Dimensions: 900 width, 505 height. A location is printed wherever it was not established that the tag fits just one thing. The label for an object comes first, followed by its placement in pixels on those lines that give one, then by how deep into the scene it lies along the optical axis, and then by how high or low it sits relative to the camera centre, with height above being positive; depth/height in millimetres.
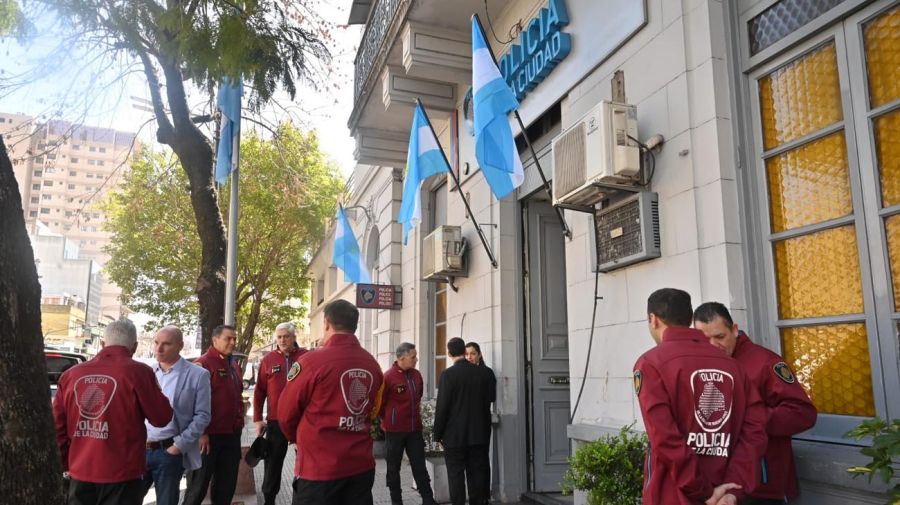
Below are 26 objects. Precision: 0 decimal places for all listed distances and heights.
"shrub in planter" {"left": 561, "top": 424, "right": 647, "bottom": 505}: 4160 -792
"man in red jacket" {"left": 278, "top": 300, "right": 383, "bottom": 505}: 3889 -427
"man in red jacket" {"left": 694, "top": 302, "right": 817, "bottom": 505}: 3096 -246
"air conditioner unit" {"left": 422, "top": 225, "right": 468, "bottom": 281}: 8836 +1347
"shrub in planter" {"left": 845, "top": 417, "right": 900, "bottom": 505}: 2471 -390
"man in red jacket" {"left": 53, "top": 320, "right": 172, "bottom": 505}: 4102 -451
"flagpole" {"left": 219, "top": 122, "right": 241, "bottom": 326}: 8867 +1622
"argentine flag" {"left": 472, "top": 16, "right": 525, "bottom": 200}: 5988 +2012
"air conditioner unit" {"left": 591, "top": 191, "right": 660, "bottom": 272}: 4965 +937
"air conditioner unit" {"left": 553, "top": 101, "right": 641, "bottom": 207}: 4914 +1533
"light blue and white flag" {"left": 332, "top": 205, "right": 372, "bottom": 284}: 11188 +1704
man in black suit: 6523 -766
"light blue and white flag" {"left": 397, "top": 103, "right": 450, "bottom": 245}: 7902 +2295
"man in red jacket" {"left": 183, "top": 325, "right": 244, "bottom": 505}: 6050 -693
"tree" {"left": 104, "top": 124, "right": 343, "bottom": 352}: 20719 +3795
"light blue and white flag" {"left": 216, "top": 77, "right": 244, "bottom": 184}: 9180 +3224
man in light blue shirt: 5145 -547
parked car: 10977 -120
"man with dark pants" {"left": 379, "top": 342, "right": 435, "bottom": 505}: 7152 -768
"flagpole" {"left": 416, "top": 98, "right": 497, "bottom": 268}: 7945 +1368
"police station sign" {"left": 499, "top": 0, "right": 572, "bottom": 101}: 6492 +3252
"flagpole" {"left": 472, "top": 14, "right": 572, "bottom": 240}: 6189 +1272
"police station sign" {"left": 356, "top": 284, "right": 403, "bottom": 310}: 11719 +1019
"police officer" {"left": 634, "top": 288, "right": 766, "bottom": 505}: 2781 -338
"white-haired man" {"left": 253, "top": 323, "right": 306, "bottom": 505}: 6746 -410
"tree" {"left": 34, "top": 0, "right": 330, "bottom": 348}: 6973 +3483
